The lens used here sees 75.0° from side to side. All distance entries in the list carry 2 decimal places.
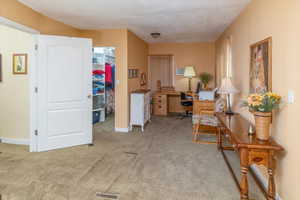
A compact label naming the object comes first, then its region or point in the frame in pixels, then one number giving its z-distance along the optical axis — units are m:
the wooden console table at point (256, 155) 1.87
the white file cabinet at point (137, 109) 4.79
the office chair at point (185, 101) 6.27
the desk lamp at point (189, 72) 6.56
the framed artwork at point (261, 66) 2.27
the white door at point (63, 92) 3.42
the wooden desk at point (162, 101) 6.74
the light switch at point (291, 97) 1.77
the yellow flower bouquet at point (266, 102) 1.92
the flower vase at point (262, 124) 1.93
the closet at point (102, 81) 5.78
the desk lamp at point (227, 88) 3.24
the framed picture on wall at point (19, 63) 3.71
